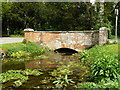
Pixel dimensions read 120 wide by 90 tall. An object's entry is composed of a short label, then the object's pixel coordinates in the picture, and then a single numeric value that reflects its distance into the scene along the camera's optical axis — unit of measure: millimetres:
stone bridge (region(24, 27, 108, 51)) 13992
